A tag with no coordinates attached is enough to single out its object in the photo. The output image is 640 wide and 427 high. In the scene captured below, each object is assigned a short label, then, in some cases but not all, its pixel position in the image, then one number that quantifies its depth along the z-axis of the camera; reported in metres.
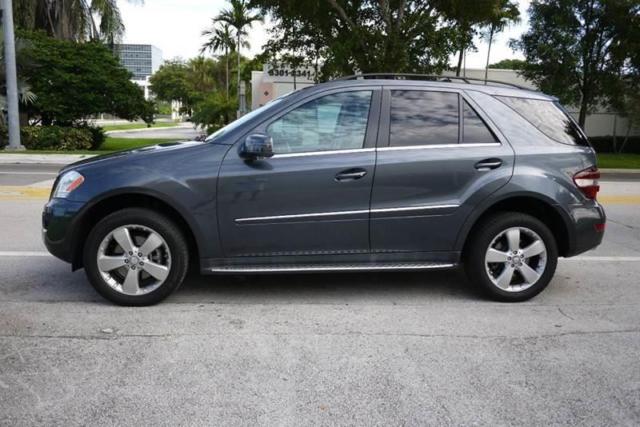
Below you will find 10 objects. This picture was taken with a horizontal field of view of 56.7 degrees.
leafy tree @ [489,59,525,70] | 70.57
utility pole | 18.61
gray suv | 4.42
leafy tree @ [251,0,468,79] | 18.03
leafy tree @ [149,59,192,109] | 82.31
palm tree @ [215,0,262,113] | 38.37
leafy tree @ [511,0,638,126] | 20.47
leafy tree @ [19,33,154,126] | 21.13
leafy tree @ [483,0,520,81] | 18.73
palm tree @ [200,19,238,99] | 40.62
